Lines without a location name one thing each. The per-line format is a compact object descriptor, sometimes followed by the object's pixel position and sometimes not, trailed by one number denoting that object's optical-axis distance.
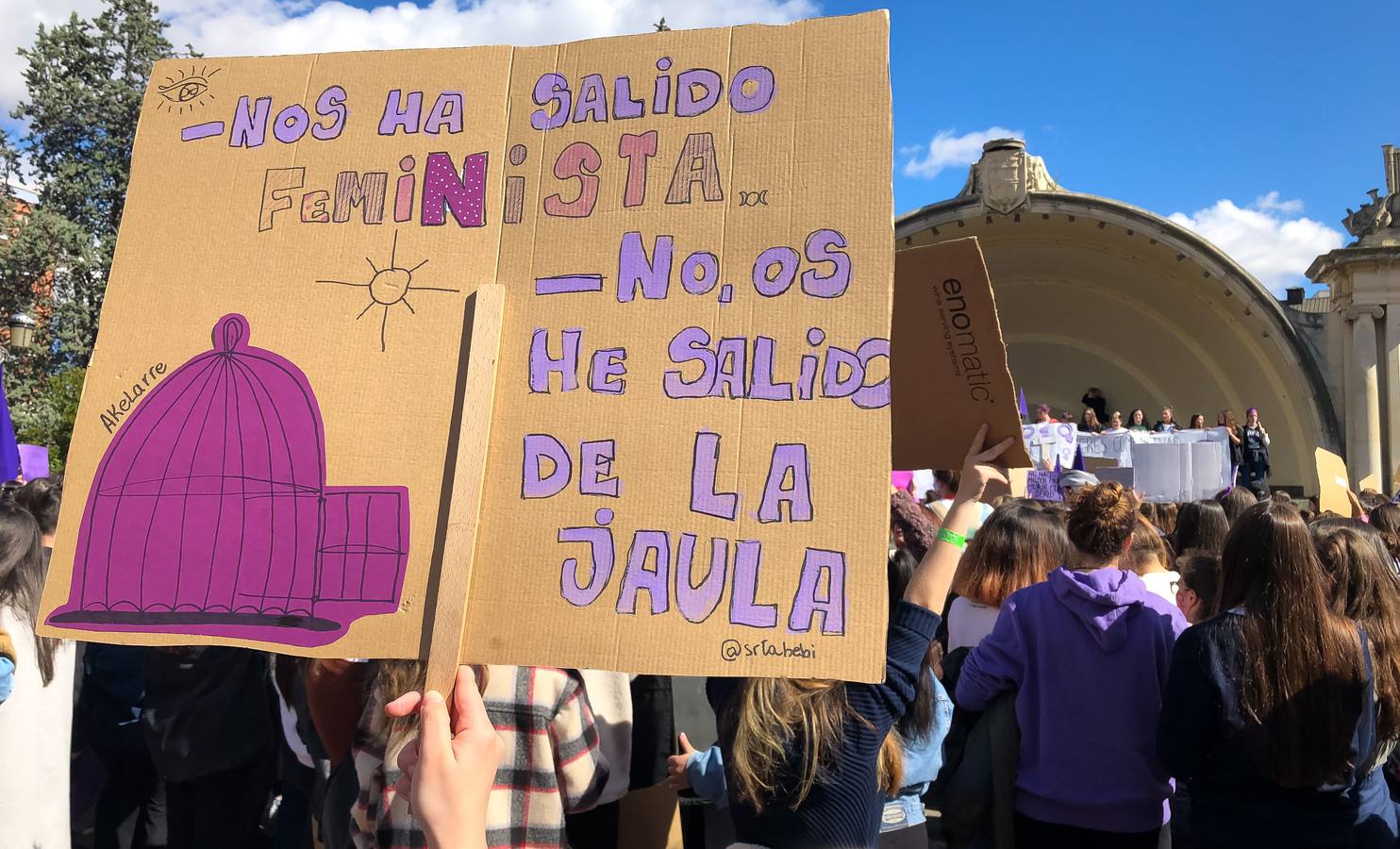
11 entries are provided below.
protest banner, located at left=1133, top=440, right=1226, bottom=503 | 11.09
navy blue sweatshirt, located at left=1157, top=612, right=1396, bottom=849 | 2.53
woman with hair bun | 2.86
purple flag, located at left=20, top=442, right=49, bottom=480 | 7.82
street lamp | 11.57
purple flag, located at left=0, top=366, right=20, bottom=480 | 5.23
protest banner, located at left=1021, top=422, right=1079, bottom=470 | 11.70
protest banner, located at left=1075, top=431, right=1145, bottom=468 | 12.38
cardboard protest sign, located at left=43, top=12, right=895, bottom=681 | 1.67
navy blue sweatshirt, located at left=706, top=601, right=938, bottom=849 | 2.23
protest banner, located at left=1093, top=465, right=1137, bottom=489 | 10.13
